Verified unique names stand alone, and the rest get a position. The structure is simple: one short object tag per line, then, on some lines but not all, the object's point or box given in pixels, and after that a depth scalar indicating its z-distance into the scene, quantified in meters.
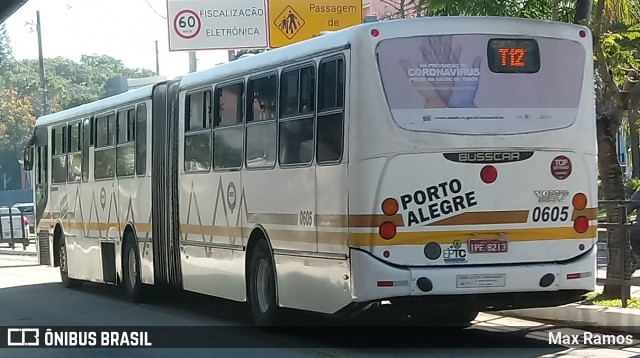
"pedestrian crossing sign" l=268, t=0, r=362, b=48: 29.02
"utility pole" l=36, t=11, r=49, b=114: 53.62
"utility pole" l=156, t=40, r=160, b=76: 64.76
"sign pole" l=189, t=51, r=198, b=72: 31.34
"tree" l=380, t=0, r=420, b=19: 32.29
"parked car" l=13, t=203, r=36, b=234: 51.37
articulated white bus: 11.11
